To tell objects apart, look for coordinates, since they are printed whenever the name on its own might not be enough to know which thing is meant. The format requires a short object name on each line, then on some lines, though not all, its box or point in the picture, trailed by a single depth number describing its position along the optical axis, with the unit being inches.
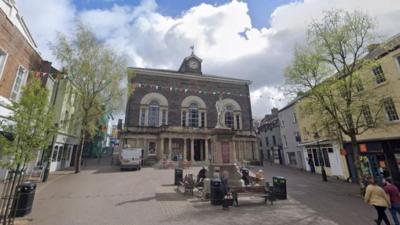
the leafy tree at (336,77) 429.1
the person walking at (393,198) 242.2
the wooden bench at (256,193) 314.3
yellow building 485.5
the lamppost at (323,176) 637.2
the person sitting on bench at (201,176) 451.7
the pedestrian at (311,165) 879.6
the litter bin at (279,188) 368.2
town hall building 1057.5
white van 761.0
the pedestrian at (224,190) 293.4
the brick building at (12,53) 418.8
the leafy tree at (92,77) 671.8
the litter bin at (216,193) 313.5
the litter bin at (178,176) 482.6
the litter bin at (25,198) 249.8
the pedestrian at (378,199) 233.6
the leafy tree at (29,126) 237.3
